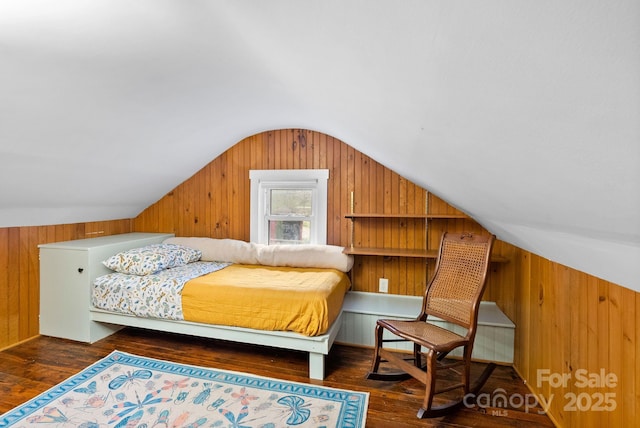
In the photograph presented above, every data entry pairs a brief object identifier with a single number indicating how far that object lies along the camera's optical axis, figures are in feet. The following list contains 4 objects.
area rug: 5.87
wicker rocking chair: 6.05
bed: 7.30
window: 10.80
